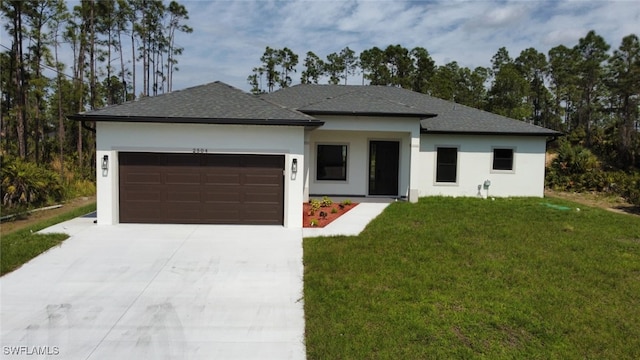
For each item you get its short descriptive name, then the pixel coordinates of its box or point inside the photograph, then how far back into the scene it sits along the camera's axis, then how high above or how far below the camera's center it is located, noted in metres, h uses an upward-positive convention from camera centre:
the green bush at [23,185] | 13.43 -0.95
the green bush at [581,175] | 17.67 -0.23
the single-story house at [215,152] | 10.26 +0.28
